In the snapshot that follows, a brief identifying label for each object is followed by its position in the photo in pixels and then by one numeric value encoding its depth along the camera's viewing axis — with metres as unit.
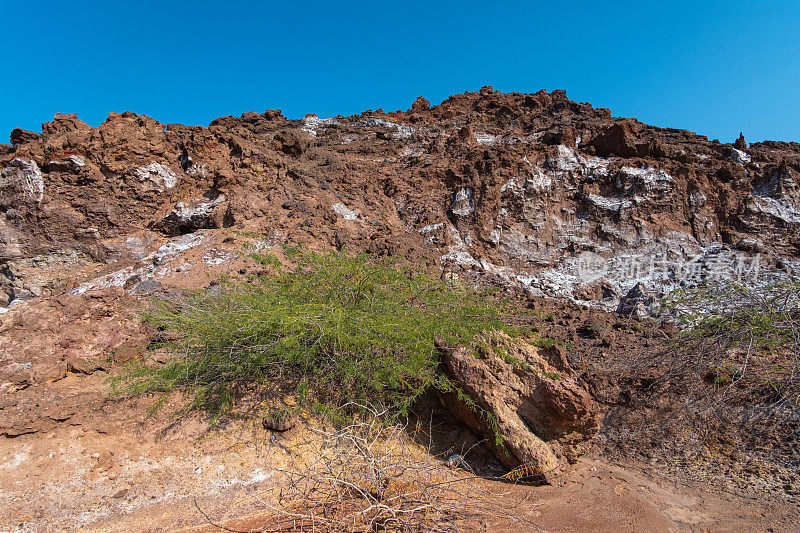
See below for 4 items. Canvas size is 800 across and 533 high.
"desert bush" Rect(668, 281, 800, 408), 4.04
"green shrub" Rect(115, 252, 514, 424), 4.03
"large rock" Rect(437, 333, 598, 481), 3.86
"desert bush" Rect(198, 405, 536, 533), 2.57
